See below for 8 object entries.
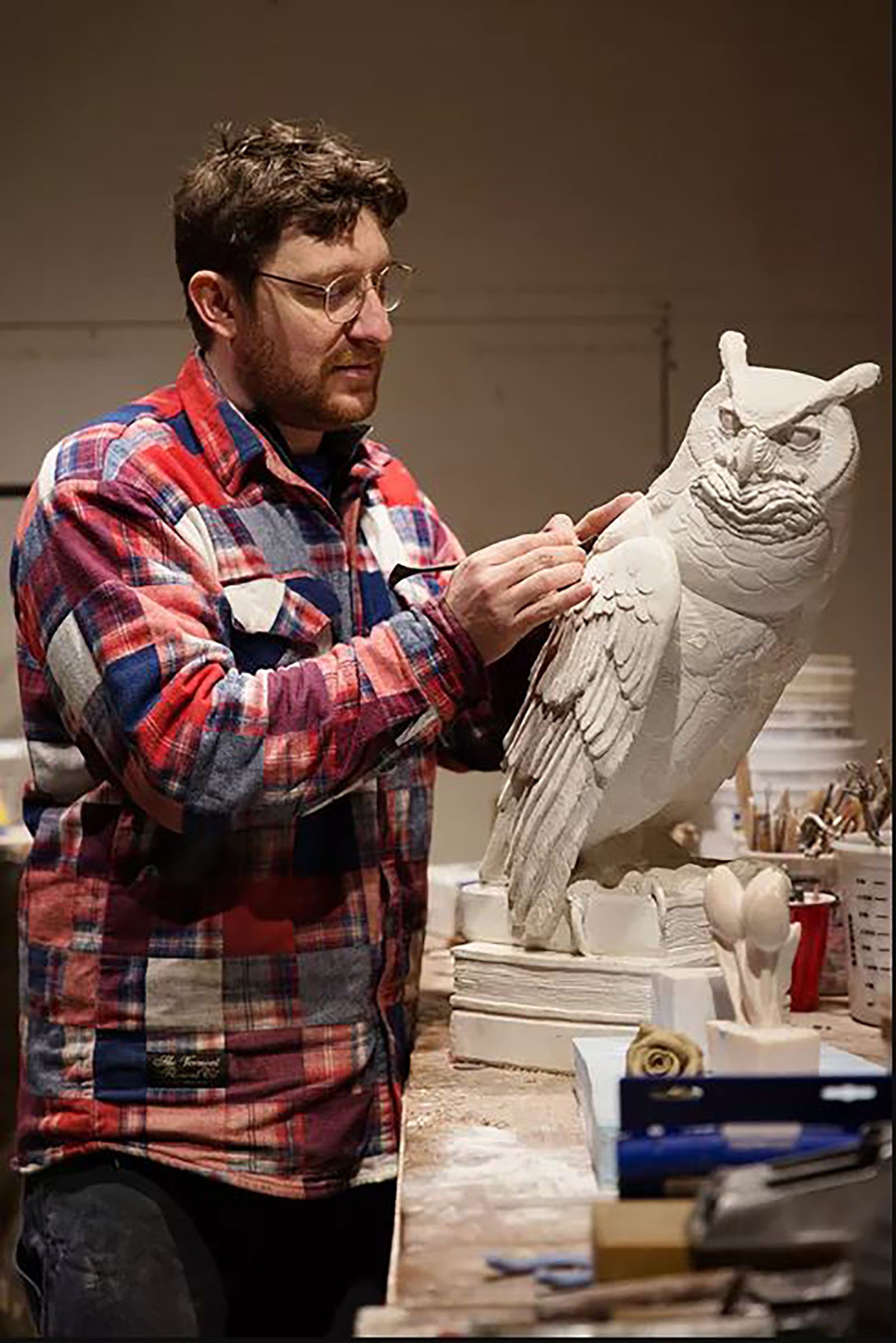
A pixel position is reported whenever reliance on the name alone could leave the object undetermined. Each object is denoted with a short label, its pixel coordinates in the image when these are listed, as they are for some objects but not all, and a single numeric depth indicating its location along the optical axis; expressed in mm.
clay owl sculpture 1902
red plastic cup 2314
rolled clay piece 1574
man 1922
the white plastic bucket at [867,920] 2207
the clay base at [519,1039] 2027
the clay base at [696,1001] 1689
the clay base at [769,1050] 1517
